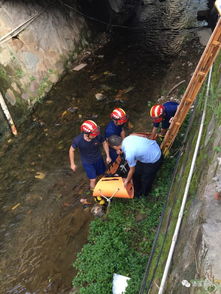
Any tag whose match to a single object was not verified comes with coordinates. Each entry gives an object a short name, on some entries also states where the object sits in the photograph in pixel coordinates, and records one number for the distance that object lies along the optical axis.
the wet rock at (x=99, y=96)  9.57
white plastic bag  4.66
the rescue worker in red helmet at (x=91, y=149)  5.34
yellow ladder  4.62
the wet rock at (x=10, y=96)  8.74
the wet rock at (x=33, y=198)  6.83
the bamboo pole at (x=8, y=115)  8.19
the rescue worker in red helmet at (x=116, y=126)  5.68
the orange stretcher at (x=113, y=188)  5.44
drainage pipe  3.14
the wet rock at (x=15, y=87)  9.03
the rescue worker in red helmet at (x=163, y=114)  5.71
